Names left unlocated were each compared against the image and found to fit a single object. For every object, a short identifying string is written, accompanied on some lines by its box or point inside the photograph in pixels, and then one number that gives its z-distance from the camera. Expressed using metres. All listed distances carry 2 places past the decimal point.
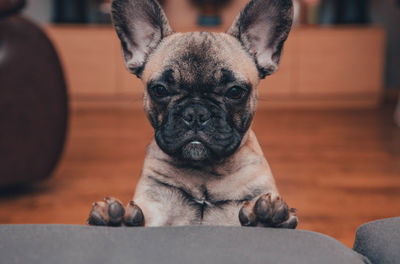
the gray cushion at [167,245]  0.65
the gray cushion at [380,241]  0.73
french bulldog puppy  1.11
